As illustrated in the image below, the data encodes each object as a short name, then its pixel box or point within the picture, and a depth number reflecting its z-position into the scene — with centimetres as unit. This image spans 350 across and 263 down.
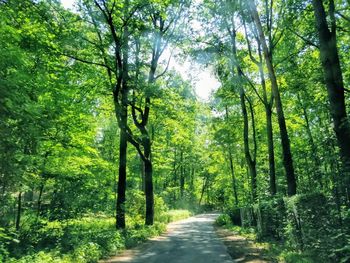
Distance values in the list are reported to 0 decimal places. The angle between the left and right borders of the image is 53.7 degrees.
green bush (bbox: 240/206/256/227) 2263
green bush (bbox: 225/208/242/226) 2780
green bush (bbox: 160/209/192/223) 3057
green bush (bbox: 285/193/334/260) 859
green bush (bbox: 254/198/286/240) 1353
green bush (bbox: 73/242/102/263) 1037
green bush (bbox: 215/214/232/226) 2784
